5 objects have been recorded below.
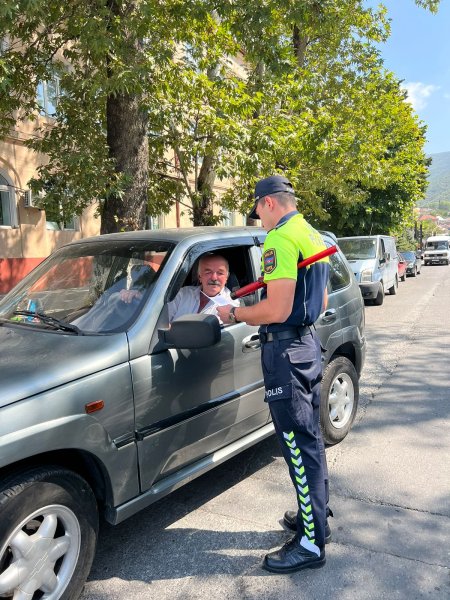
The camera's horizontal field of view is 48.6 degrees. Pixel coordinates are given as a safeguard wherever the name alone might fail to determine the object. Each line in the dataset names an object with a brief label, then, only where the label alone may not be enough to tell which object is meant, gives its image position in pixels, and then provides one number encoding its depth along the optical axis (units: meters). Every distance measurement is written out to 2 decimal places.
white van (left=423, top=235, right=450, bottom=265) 39.59
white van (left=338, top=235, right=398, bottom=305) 13.02
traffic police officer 2.41
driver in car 3.16
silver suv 2.04
